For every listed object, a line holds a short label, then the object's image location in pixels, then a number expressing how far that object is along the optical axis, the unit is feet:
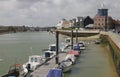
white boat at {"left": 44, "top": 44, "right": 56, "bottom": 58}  64.63
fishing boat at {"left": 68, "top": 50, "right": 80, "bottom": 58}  71.38
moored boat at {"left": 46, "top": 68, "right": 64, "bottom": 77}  37.32
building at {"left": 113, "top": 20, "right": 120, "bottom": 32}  213.42
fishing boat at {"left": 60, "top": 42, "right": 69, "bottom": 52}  81.64
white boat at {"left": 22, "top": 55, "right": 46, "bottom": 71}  50.28
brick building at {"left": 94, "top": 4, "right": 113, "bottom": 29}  216.09
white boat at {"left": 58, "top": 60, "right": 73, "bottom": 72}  48.95
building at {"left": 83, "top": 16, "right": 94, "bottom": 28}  244.03
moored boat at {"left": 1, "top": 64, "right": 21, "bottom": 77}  40.96
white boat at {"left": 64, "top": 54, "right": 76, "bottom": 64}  59.73
